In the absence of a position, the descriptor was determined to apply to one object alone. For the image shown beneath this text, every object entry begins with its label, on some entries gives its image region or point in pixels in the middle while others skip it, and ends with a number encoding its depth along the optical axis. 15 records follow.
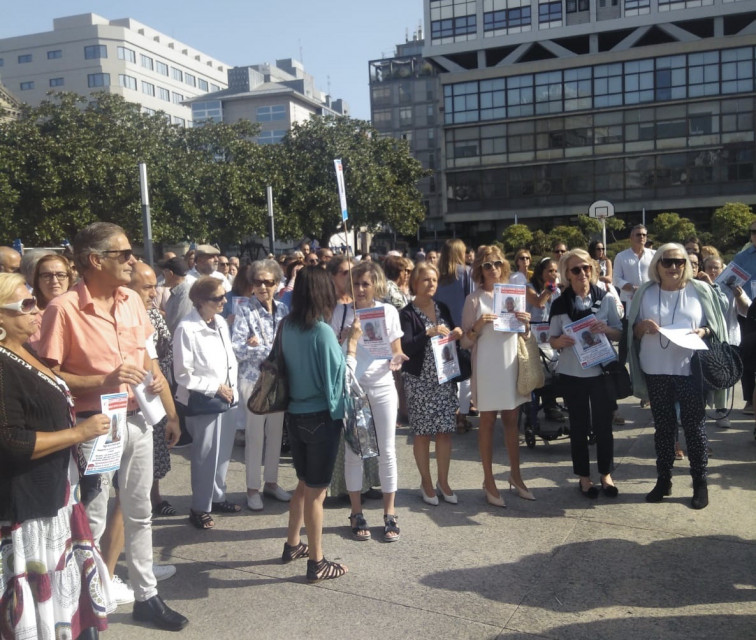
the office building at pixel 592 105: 50.97
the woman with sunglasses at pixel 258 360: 5.77
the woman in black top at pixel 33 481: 2.83
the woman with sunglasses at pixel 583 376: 5.58
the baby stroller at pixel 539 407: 7.00
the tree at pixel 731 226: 30.42
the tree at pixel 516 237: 33.19
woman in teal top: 4.21
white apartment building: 83.06
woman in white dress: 5.53
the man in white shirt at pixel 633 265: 8.99
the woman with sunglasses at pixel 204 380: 5.06
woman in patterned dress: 5.48
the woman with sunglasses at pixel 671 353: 5.39
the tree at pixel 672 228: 31.34
